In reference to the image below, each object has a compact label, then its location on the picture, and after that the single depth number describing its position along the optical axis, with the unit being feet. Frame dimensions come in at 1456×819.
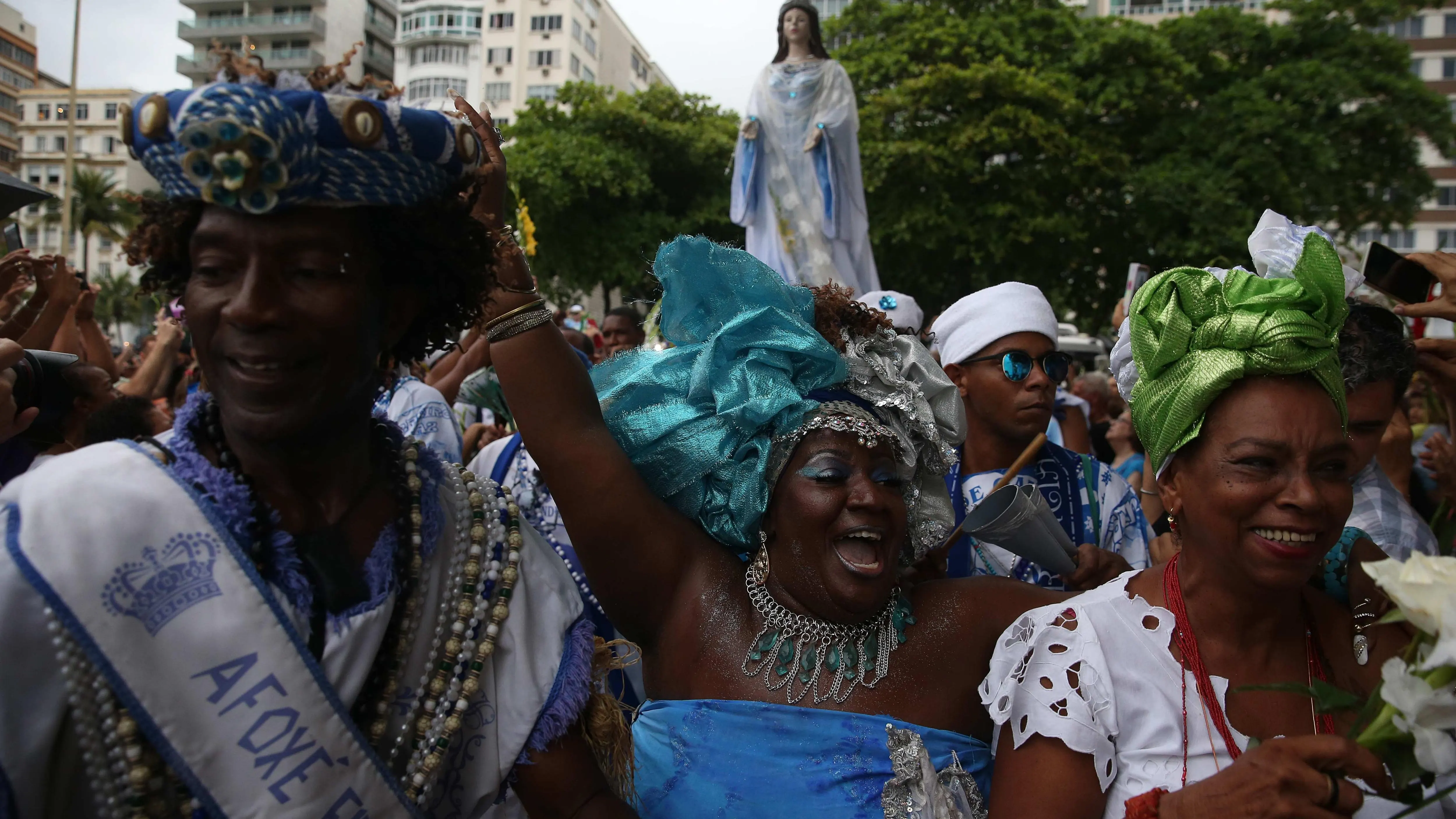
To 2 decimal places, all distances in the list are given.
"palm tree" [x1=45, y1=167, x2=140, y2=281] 202.18
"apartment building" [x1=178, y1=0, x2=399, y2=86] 217.15
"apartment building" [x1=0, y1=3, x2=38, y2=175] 204.13
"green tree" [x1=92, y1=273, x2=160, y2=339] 176.86
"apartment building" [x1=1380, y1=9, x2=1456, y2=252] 191.93
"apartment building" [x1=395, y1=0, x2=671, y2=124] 223.92
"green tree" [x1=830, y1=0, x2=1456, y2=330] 69.21
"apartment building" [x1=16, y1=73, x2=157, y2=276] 208.13
